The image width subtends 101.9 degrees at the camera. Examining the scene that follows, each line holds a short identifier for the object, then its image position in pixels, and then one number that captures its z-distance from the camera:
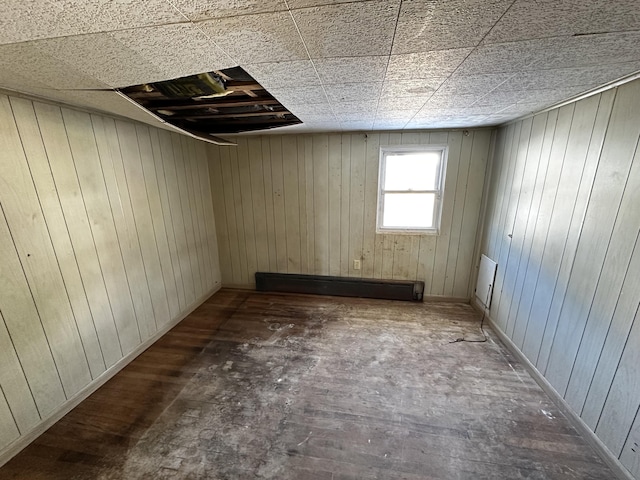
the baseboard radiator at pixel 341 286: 3.43
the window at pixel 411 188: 3.17
